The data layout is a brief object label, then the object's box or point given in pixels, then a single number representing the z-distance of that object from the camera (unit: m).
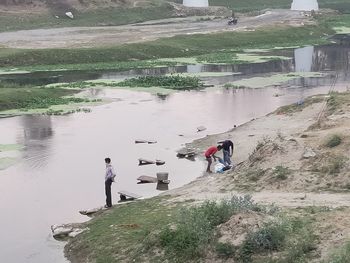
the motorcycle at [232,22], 96.81
